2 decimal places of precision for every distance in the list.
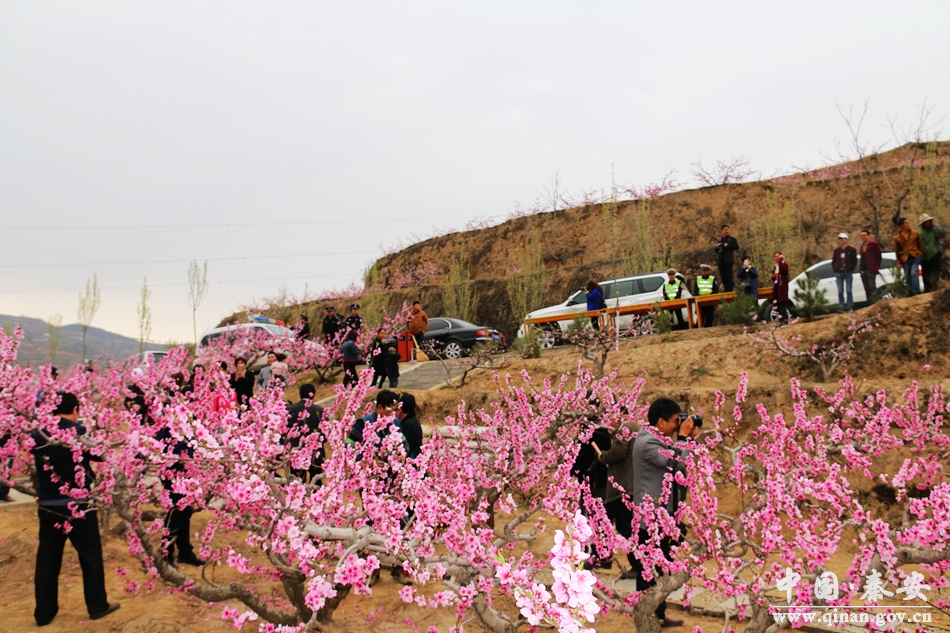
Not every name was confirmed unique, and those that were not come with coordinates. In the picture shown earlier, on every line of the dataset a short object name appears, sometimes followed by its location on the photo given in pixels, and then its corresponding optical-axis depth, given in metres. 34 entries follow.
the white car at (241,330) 18.44
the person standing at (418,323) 15.11
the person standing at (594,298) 13.79
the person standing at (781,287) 12.31
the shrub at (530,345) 12.97
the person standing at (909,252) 10.55
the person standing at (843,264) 11.59
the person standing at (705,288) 14.20
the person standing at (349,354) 12.73
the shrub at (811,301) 11.63
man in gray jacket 4.34
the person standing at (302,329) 17.05
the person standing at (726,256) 14.56
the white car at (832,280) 12.68
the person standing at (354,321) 14.86
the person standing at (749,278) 13.16
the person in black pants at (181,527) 5.86
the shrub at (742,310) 12.20
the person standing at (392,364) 12.07
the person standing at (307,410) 6.25
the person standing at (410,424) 5.56
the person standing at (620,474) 5.11
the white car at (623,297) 15.12
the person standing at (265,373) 9.70
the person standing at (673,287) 14.32
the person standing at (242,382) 8.63
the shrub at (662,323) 13.17
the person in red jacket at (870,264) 11.31
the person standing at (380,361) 12.09
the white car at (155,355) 16.32
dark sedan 16.38
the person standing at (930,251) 10.49
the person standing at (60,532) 4.75
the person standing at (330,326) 16.63
